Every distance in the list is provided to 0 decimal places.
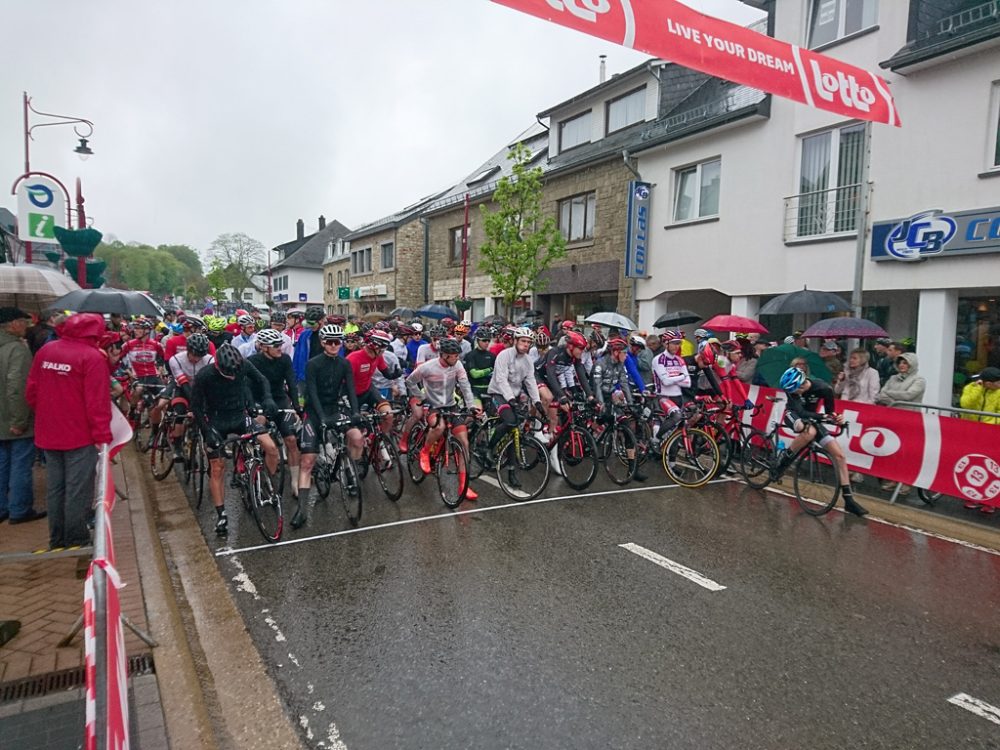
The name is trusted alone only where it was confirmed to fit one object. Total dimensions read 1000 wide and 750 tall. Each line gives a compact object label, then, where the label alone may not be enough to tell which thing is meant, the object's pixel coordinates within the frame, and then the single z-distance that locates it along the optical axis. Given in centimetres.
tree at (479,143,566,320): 1917
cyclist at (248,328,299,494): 659
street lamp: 1550
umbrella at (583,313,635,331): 1167
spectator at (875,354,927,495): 797
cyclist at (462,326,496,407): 847
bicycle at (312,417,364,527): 648
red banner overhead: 570
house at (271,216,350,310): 6894
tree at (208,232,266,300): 8531
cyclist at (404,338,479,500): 734
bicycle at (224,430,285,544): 589
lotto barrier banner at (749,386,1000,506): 673
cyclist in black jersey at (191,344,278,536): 595
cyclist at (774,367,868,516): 693
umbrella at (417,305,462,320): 1998
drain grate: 324
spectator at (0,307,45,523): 562
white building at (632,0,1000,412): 1069
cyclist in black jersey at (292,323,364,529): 647
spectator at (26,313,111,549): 483
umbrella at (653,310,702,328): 1274
